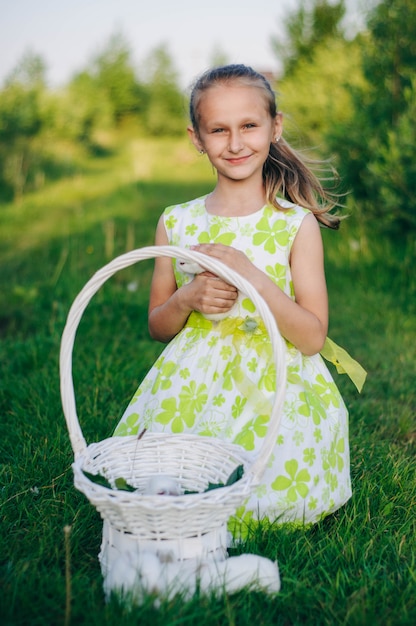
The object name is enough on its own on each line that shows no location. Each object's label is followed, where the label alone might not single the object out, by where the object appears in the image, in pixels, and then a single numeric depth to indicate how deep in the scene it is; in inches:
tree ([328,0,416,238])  180.1
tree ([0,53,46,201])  341.7
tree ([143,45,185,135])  941.2
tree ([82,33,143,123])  963.3
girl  75.5
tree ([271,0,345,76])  438.9
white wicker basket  58.3
